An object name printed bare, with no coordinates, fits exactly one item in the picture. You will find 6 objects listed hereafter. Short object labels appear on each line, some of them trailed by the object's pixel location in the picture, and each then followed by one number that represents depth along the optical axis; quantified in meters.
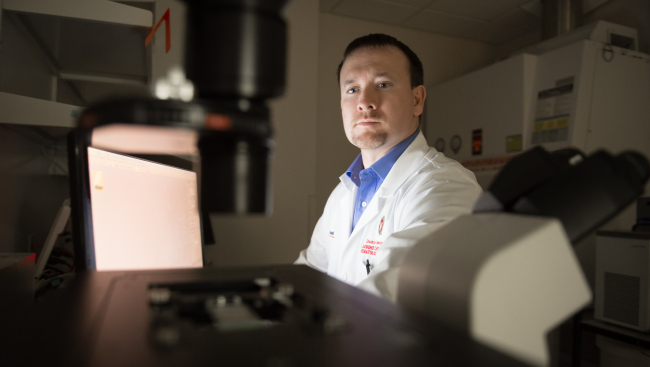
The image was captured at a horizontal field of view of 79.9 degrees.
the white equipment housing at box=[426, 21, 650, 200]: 2.04
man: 1.14
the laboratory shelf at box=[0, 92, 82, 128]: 0.77
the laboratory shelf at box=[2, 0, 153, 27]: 0.79
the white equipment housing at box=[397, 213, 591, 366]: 0.32
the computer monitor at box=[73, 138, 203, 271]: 0.62
